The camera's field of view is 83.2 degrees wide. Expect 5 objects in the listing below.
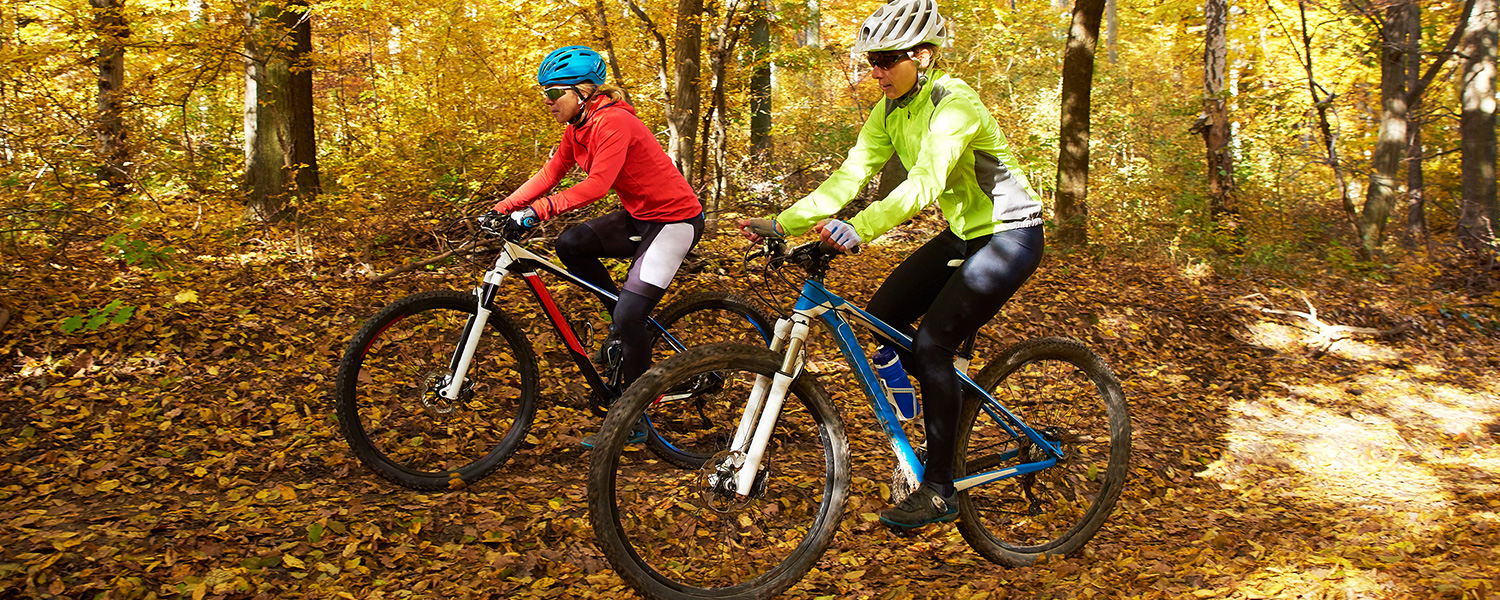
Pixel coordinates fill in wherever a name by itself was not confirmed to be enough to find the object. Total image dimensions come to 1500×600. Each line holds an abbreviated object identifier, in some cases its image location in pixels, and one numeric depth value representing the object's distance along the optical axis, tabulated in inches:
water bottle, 151.3
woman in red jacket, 163.2
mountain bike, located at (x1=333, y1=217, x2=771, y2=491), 159.5
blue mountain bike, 123.0
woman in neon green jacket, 129.3
